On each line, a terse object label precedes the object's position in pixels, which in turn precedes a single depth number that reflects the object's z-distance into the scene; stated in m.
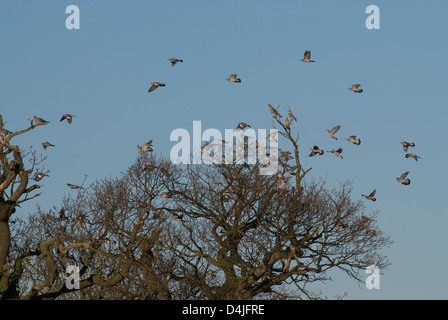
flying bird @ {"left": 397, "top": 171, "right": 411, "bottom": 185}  47.72
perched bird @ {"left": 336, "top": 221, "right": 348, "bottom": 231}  43.38
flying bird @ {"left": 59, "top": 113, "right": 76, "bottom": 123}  44.34
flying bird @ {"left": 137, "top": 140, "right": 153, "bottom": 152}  48.50
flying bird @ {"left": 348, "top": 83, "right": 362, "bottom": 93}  47.59
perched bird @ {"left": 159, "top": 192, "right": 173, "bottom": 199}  44.94
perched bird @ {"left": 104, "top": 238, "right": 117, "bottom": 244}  42.44
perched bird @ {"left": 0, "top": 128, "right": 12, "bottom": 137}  39.28
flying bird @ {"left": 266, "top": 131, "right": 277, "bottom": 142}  45.02
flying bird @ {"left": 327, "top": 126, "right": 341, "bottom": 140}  46.50
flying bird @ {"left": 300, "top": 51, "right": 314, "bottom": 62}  46.22
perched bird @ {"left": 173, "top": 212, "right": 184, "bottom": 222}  44.56
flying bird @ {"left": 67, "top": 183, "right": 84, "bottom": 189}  46.34
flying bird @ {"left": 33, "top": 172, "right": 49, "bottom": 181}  42.00
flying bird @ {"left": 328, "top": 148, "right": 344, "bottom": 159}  46.59
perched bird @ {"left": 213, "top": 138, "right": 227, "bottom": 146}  46.53
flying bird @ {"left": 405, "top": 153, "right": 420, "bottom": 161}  48.12
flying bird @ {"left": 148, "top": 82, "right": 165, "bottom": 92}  46.31
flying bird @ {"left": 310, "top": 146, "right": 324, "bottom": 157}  46.16
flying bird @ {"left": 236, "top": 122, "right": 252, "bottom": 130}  47.50
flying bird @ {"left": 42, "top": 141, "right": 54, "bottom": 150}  46.47
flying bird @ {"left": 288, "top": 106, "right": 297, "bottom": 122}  42.97
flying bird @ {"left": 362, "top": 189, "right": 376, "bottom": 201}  46.97
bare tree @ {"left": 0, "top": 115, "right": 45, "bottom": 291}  38.34
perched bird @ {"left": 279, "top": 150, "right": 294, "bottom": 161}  44.06
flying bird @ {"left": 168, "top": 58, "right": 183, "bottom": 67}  47.45
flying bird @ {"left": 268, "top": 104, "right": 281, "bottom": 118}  44.03
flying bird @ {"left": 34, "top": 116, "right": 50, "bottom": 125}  38.70
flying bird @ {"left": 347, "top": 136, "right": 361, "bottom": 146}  47.78
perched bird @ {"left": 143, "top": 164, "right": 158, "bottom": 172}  45.84
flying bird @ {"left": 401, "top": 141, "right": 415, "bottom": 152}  48.65
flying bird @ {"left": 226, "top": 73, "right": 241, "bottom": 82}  48.83
